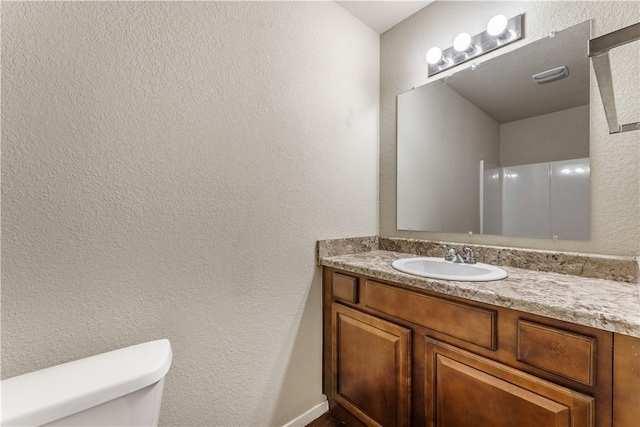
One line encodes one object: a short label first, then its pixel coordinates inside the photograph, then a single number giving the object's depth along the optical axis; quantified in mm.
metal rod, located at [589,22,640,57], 557
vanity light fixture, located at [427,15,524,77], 1298
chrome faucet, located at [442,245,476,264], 1356
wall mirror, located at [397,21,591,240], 1162
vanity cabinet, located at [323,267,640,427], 713
